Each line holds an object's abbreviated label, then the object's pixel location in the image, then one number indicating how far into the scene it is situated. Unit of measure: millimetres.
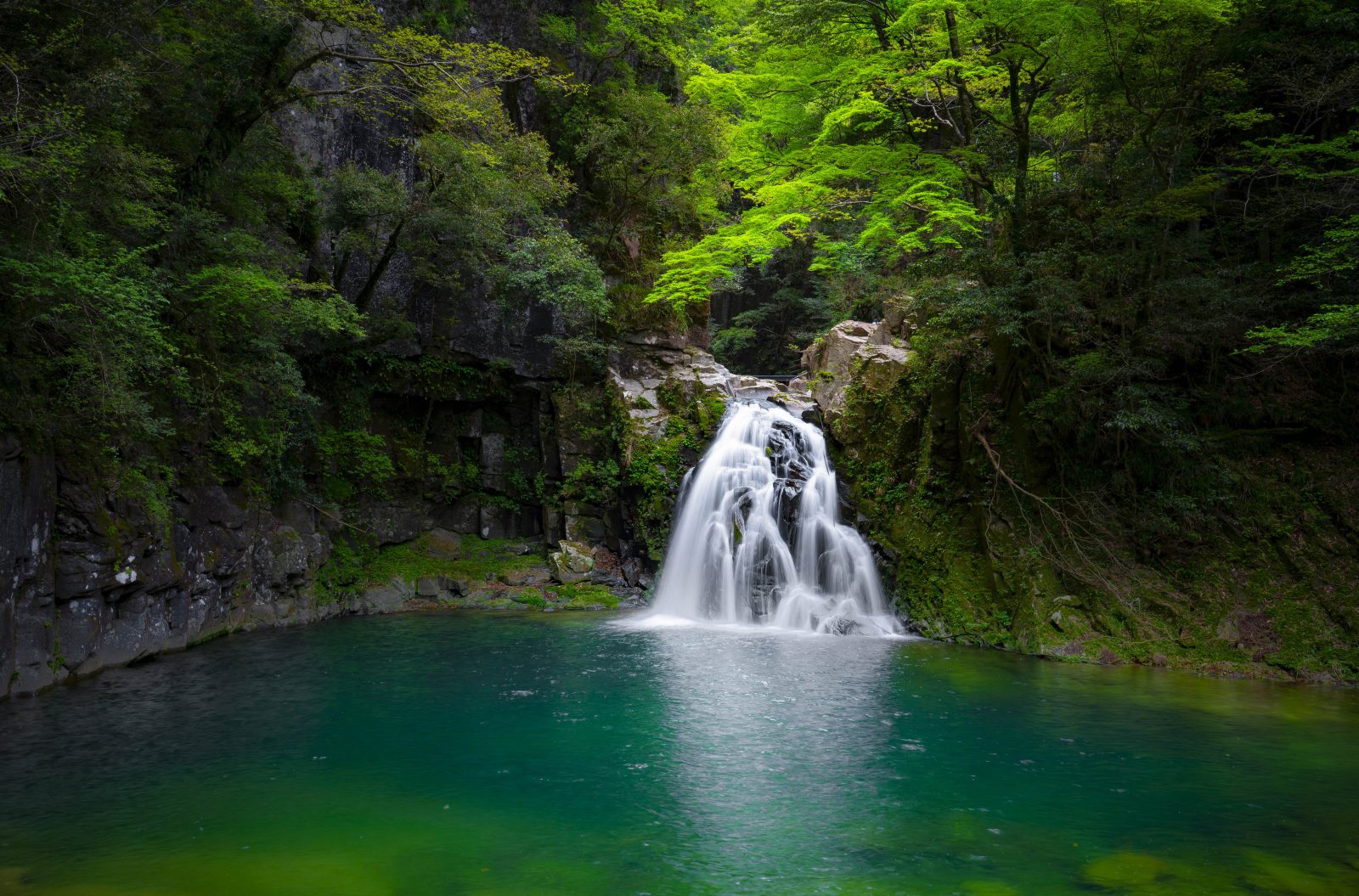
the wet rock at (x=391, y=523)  17859
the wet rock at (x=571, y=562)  17922
